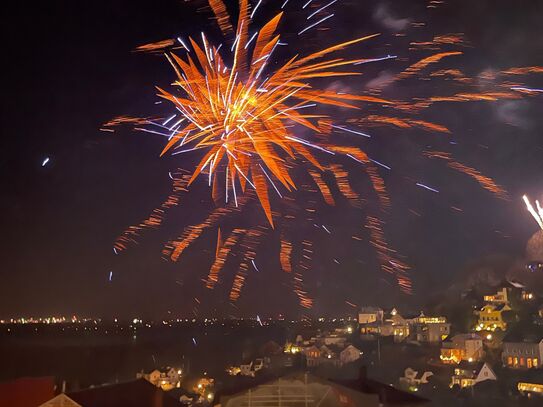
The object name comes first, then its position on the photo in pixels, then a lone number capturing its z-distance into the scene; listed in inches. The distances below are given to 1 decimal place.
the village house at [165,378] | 1822.1
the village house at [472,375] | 1190.9
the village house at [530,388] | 1032.6
